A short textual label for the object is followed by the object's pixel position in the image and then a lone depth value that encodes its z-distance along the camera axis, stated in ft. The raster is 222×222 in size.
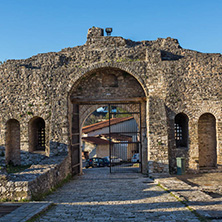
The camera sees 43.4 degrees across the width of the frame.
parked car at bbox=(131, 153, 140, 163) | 78.15
